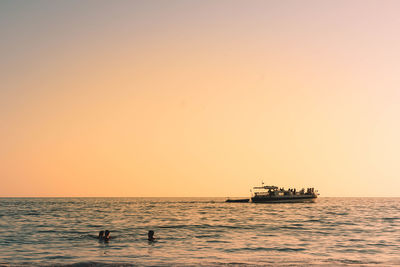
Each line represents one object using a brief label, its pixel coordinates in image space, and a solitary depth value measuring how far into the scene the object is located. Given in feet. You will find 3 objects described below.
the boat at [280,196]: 407.85
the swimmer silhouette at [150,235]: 115.75
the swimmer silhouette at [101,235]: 117.43
